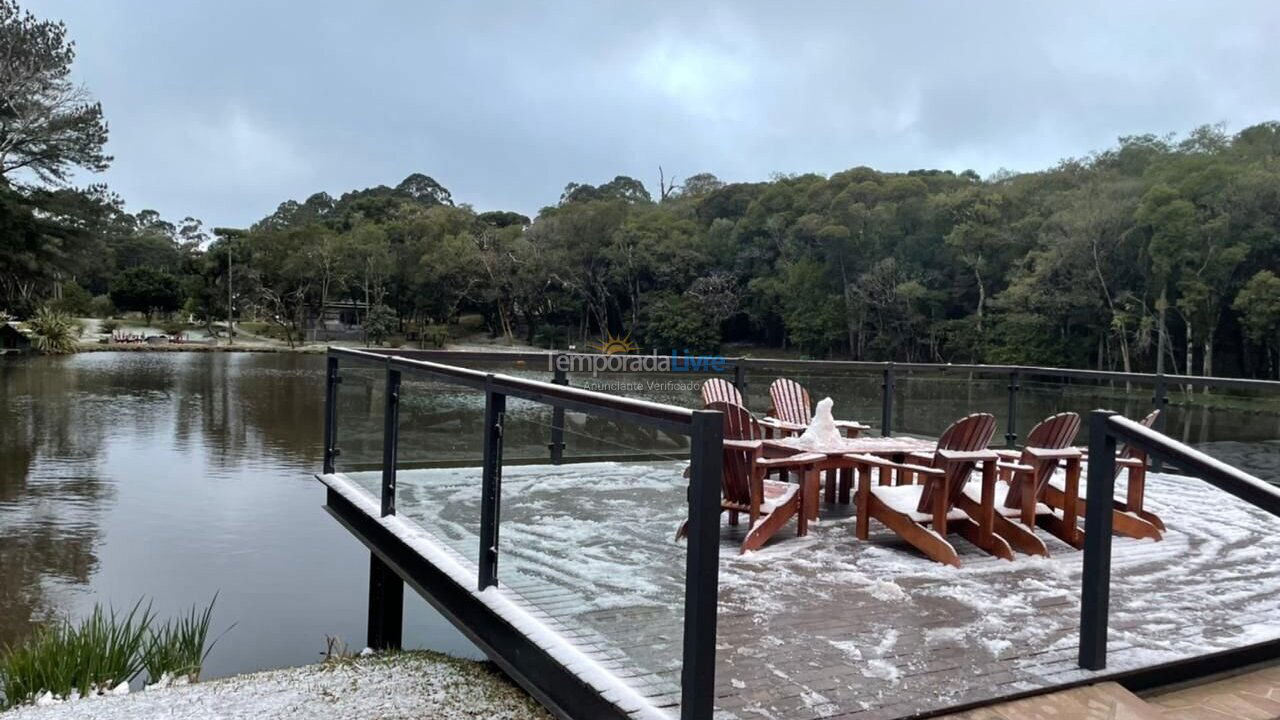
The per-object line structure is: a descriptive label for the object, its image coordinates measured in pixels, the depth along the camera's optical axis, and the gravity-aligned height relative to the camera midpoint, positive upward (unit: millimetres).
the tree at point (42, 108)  27703 +6811
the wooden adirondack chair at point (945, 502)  3615 -724
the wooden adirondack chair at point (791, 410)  5223 -481
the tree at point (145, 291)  50375 +1416
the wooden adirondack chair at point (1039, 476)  3877 -603
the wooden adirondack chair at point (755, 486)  3691 -670
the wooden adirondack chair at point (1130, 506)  4056 -766
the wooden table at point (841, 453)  4027 -560
